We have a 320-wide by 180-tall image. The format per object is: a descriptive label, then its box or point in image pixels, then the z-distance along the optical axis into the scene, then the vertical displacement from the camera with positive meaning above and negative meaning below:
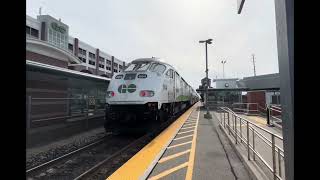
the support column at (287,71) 1.29 +0.22
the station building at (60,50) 11.27 +9.84
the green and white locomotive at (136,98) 6.14 -0.12
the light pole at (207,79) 10.73 +1.24
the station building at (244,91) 17.44 +0.43
